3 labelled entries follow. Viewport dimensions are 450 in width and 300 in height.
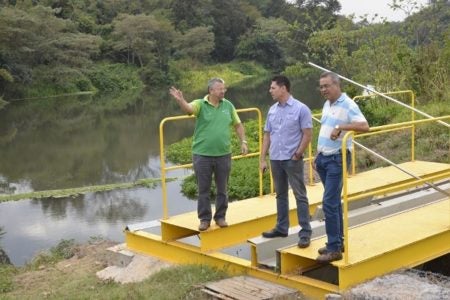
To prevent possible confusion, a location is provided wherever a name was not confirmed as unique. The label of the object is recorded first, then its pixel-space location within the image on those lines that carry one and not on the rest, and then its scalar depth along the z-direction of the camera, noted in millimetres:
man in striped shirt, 5969
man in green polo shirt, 7004
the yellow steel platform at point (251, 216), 7336
